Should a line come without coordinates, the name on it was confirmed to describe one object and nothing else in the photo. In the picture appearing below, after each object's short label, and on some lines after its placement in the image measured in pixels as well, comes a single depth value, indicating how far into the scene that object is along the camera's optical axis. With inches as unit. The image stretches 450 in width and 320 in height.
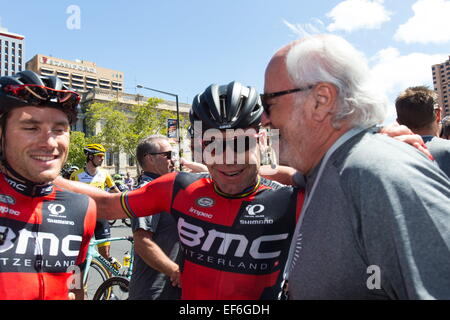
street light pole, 1035.6
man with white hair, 40.4
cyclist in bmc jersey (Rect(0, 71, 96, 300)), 79.0
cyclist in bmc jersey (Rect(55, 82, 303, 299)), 86.0
